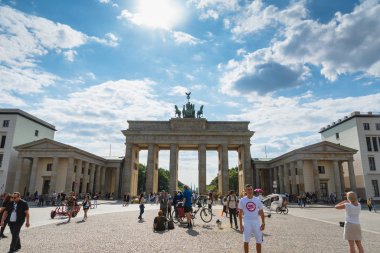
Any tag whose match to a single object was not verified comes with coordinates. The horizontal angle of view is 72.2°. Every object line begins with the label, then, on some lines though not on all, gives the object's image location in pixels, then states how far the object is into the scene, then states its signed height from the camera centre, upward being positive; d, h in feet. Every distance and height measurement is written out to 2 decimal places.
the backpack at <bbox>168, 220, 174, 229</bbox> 47.13 -6.87
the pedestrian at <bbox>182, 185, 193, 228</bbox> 48.88 -3.24
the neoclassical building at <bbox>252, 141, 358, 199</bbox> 148.66 +9.69
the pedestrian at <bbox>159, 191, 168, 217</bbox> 56.85 -3.57
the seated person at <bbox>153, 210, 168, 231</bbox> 44.39 -6.39
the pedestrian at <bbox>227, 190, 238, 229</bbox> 49.70 -3.22
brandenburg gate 174.55 +29.66
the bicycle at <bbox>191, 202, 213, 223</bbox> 58.46 -7.30
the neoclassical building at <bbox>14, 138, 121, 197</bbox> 150.30 +9.98
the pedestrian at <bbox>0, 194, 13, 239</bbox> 34.76 -2.46
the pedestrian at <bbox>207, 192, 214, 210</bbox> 67.00 -4.27
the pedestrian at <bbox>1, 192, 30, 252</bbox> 28.08 -3.68
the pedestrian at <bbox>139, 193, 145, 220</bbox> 60.54 -4.64
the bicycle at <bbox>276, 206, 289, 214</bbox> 83.41 -7.29
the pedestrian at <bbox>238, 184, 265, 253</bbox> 23.63 -2.71
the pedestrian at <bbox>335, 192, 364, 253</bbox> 23.84 -3.28
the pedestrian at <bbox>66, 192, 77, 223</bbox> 59.03 -4.20
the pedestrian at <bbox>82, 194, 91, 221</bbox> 60.03 -4.68
